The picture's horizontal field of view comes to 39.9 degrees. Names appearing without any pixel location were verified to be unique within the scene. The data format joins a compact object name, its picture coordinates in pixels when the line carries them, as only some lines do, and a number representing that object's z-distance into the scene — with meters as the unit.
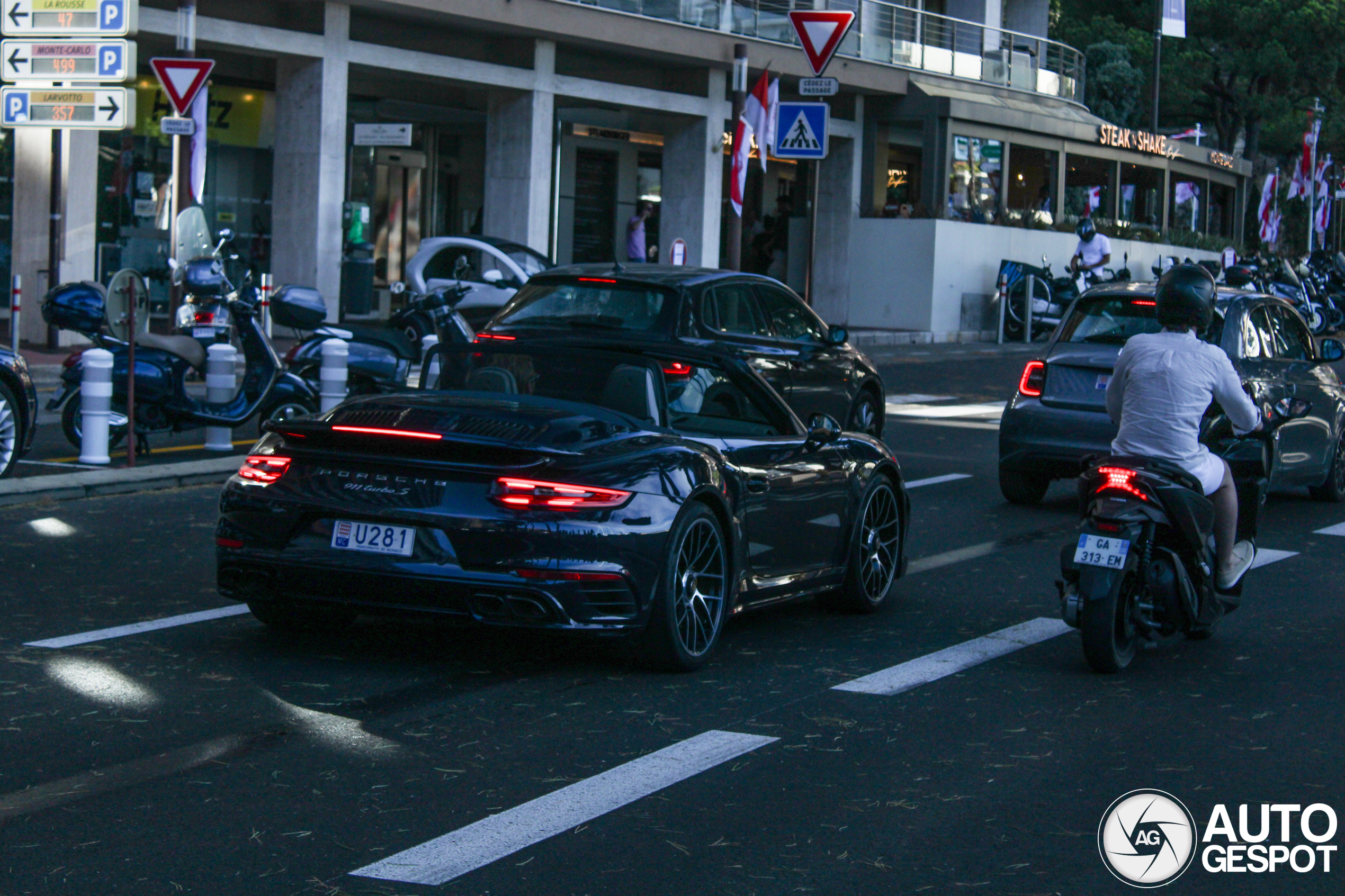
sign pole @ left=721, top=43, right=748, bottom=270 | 26.28
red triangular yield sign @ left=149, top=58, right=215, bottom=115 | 19.38
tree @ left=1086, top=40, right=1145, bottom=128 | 58.72
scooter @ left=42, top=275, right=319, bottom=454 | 13.16
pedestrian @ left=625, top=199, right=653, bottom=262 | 33.09
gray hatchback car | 12.35
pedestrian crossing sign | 23.11
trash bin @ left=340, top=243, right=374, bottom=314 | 27.80
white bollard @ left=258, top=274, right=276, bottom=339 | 19.92
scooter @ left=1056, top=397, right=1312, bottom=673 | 7.27
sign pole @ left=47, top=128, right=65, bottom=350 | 20.34
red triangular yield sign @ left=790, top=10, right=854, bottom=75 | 23.09
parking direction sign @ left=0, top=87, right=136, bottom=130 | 16.56
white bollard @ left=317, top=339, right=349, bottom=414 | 14.54
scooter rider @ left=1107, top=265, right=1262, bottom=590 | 7.46
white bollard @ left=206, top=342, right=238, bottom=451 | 13.73
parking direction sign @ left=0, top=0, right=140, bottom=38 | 16.83
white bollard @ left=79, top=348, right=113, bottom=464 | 12.67
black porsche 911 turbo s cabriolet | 6.72
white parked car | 22.95
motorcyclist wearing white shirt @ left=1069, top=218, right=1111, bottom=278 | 34.09
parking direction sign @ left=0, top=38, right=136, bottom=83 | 16.39
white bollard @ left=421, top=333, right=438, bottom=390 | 16.09
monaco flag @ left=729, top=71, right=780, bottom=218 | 27.08
